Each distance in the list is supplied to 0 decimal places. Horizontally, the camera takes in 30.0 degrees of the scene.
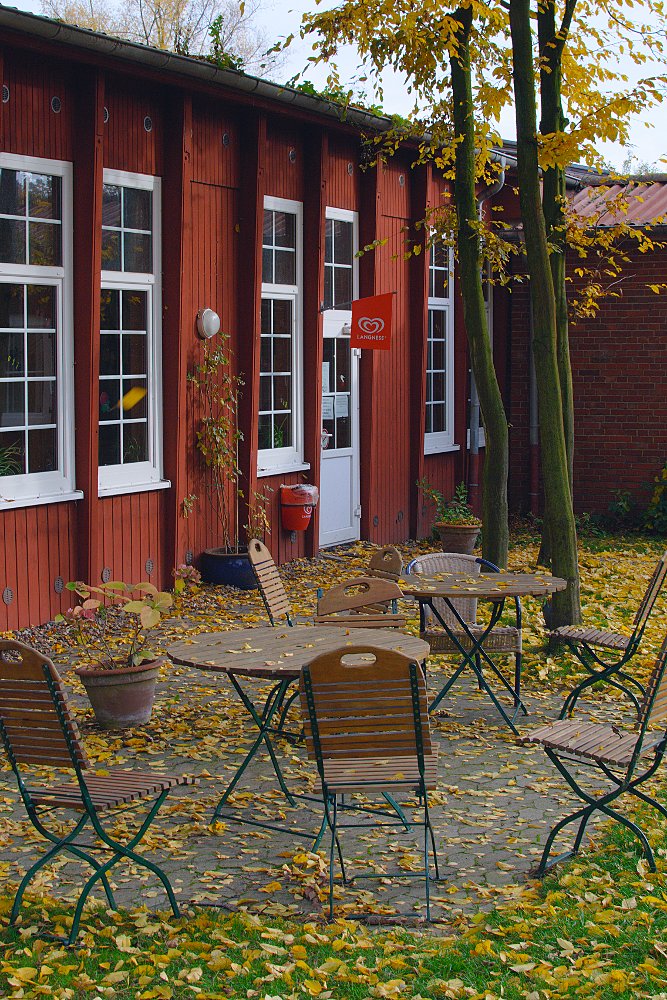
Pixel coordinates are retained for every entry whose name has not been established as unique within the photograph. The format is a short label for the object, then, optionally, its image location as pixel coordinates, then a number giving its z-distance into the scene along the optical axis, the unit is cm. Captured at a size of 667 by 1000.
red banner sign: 1215
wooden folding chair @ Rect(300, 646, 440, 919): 466
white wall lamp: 1076
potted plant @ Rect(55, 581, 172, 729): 664
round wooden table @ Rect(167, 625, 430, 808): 543
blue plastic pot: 1098
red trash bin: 1203
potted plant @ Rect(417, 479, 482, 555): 1284
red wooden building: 905
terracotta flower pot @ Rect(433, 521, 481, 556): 1279
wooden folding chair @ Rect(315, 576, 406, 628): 690
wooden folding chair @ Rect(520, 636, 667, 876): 499
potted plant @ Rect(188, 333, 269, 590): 1092
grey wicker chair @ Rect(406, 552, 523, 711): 751
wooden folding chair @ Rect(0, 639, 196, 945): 447
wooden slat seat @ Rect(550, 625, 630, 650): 739
